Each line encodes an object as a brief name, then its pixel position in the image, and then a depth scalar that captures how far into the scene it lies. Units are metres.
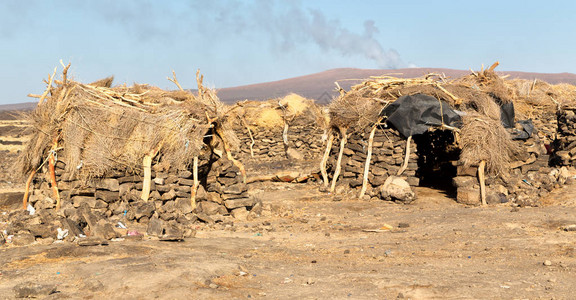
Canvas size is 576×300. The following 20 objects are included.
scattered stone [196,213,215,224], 10.71
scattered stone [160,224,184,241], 8.91
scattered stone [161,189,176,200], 10.96
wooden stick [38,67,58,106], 11.16
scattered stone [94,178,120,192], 10.73
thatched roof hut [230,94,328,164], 24.03
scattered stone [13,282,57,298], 5.72
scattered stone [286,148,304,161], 23.88
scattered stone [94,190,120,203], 10.72
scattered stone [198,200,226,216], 11.36
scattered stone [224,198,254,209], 11.66
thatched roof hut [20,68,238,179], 10.79
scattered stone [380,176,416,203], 13.20
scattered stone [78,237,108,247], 8.05
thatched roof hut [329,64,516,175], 13.00
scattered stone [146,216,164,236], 9.23
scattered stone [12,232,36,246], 8.34
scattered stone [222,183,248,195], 11.73
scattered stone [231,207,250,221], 11.48
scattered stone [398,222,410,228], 10.36
